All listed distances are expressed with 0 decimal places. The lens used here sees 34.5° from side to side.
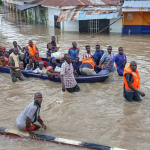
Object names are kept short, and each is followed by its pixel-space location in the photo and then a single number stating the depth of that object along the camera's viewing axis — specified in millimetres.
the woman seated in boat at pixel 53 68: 8766
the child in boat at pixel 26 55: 9695
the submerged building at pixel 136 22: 19734
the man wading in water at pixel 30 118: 4922
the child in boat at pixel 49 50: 9515
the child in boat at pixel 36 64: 9523
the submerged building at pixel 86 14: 19094
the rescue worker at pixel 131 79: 6207
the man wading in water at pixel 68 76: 7168
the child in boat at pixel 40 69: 9105
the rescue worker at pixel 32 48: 10281
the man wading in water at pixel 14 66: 8820
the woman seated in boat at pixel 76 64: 9282
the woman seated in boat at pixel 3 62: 10000
